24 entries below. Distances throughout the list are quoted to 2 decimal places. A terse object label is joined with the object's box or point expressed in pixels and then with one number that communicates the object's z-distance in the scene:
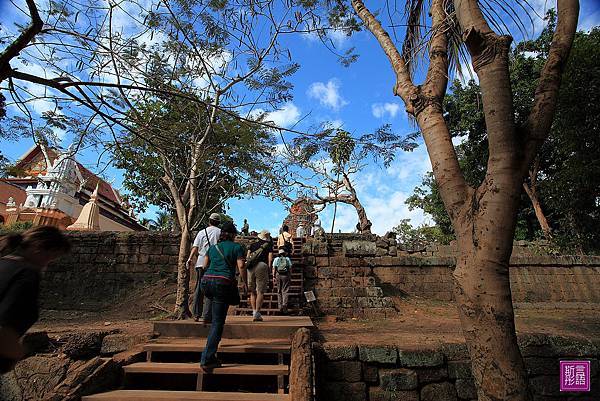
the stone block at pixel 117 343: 4.16
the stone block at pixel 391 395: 3.88
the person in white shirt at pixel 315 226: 17.56
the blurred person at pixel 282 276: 6.82
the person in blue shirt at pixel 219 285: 3.54
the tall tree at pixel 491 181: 2.26
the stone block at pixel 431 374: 3.91
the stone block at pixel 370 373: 3.93
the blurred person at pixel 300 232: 14.77
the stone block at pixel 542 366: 3.99
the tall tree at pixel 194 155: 5.83
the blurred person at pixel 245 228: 13.86
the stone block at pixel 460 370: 3.94
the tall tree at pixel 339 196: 16.05
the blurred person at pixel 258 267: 5.71
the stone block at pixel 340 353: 3.96
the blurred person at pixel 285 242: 7.18
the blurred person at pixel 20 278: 1.74
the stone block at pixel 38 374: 3.60
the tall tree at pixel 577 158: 7.27
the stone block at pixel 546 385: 3.94
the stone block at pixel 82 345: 4.09
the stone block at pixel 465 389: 3.89
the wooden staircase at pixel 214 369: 3.20
